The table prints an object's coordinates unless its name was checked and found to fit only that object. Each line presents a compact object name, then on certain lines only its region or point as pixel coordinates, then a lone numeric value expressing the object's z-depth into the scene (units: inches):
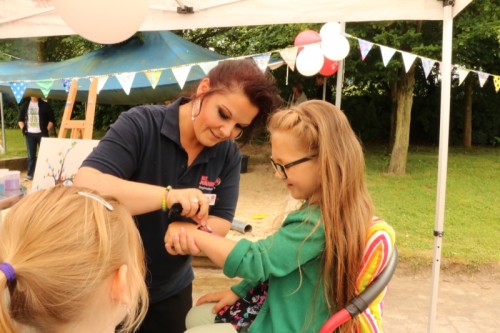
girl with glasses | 48.6
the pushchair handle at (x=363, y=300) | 47.5
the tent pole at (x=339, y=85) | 188.4
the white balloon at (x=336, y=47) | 219.3
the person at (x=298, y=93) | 342.3
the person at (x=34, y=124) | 331.6
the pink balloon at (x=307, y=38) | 249.3
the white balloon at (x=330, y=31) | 227.0
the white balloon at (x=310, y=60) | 241.6
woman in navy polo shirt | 55.4
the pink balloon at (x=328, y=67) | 269.8
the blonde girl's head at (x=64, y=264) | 32.5
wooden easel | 160.7
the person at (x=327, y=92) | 507.6
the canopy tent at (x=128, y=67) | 349.1
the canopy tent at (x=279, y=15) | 95.6
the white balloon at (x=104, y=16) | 84.4
